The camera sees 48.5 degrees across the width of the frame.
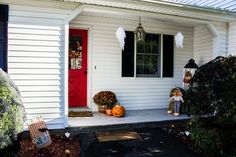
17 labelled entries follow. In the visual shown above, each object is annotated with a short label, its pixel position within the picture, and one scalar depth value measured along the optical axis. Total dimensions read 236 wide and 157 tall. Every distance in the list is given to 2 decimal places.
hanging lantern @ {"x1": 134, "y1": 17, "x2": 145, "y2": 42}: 7.55
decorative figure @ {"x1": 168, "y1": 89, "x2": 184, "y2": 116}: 7.54
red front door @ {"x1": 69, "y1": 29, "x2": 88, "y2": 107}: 7.68
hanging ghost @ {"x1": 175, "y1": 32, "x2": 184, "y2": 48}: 7.76
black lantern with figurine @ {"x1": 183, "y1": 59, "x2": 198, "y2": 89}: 7.93
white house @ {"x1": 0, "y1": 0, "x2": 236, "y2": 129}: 5.47
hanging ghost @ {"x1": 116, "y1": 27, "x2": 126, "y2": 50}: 7.17
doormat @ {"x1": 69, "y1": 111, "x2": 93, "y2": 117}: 6.94
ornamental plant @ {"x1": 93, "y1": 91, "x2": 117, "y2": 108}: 7.39
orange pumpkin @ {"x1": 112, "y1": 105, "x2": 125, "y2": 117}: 7.00
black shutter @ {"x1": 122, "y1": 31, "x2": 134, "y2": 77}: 7.98
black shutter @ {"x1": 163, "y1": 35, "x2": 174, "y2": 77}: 8.50
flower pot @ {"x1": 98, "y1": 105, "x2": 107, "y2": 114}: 7.47
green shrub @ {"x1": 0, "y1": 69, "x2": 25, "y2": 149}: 3.22
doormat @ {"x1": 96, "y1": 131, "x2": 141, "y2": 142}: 5.51
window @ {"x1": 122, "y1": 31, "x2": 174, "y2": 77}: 8.03
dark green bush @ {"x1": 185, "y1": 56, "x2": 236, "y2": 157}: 4.79
